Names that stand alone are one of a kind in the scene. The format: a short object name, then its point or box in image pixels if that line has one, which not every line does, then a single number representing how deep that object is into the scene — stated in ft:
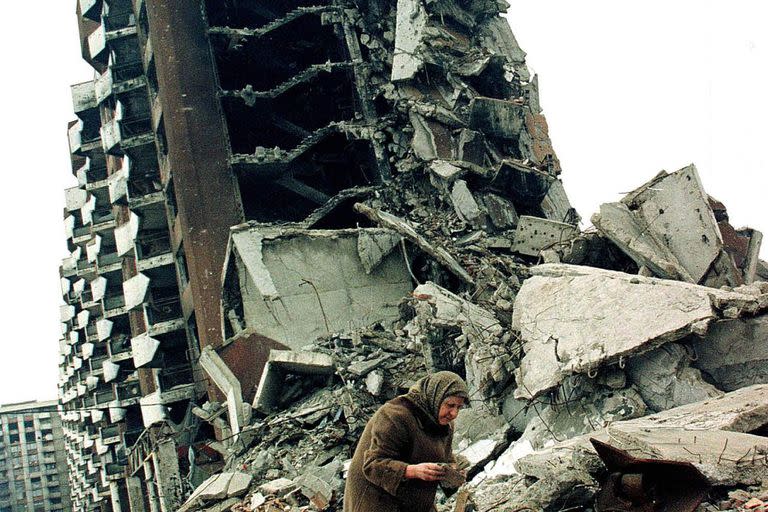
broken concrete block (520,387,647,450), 23.72
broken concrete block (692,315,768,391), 23.91
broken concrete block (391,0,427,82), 57.57
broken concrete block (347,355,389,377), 37.45
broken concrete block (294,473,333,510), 27.09
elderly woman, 13.10
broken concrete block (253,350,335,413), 41.01
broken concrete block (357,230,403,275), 49.44
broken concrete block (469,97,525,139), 55.16
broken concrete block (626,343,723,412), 23.40
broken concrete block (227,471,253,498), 32.07
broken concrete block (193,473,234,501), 32.14
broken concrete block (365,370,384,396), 35.76
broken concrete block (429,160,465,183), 53.06
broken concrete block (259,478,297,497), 29.58
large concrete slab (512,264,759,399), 23.41
